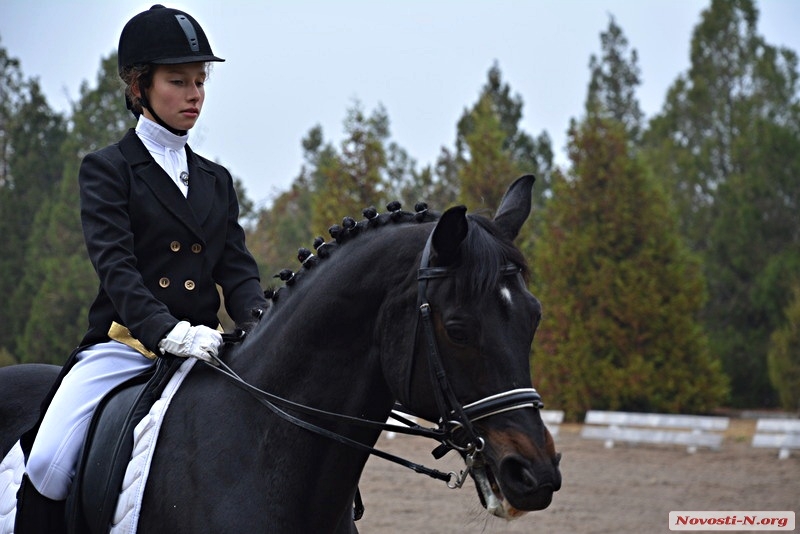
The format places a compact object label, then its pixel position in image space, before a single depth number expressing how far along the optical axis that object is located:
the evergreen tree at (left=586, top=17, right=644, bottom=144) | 44.50
